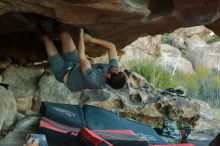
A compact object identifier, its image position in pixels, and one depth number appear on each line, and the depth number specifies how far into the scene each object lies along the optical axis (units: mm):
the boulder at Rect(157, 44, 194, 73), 18278
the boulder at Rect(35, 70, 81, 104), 7668
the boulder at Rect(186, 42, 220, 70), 21516
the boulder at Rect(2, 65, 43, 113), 7410
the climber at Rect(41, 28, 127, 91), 5203
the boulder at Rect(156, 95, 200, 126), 8648
